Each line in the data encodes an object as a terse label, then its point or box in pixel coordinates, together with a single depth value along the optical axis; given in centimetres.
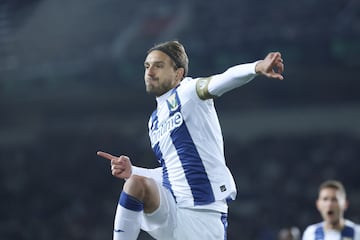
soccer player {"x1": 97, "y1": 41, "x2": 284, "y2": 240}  859
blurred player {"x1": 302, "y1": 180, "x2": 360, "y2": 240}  1224
